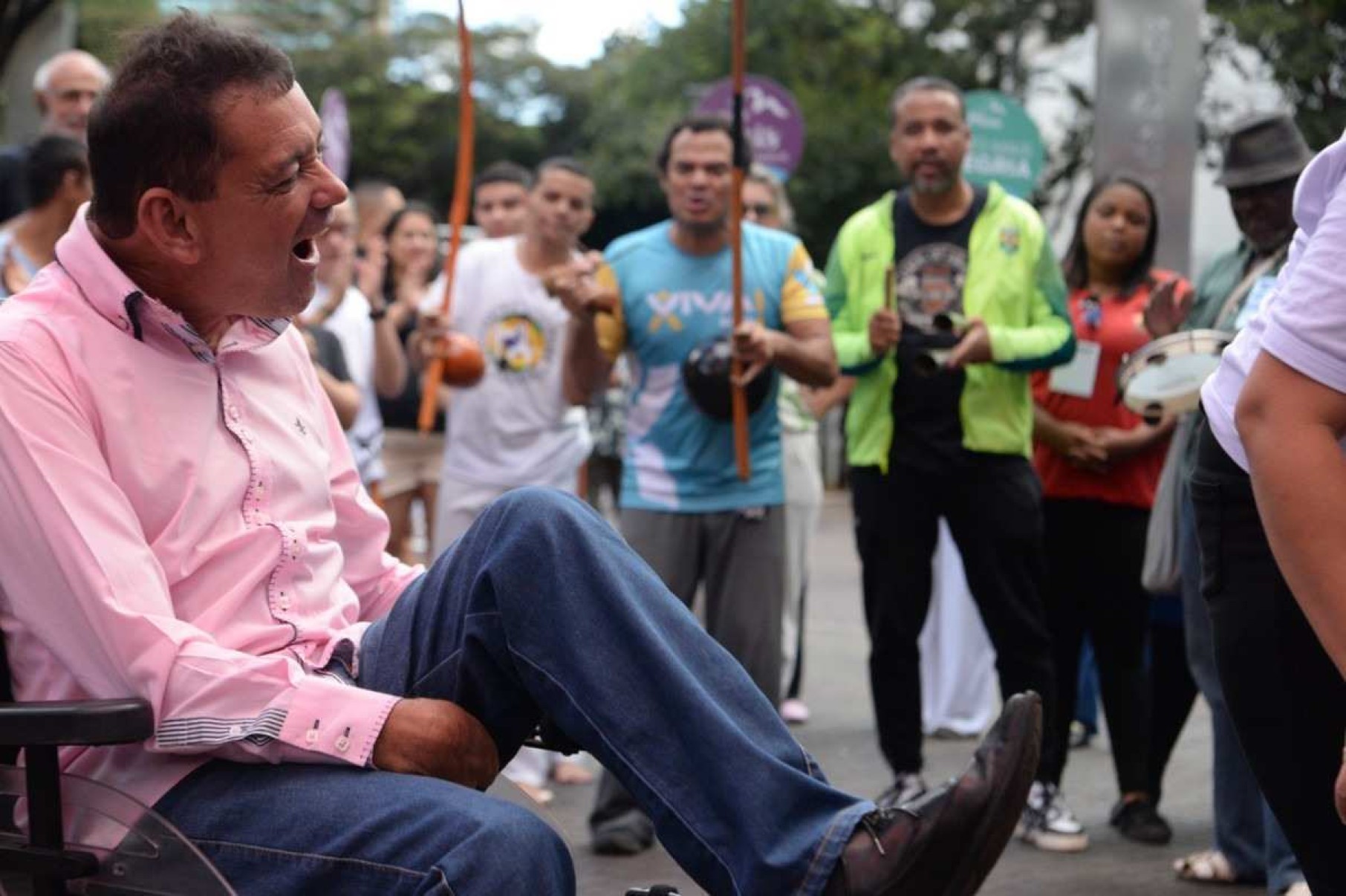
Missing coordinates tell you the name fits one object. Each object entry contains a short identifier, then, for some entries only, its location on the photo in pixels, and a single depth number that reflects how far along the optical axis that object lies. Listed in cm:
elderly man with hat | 511
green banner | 1062
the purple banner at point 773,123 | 1284
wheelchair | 252
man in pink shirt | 260
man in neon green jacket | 569
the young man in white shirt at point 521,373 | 648
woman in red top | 594
